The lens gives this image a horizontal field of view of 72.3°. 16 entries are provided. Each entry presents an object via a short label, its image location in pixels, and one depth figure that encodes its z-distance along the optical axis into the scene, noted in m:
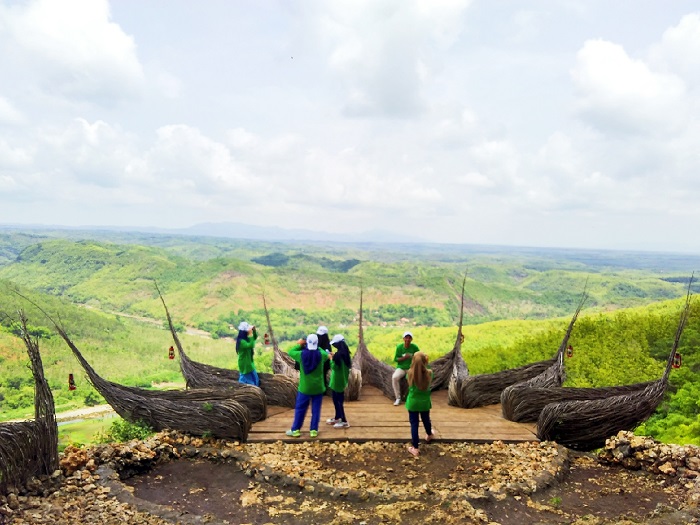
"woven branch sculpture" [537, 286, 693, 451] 5.97
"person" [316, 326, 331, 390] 6.58
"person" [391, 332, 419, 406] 6.59
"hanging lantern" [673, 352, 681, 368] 6.28
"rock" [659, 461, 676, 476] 5.08
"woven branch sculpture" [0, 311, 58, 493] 4.21
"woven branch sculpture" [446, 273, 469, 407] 7.80
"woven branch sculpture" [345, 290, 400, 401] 8.08
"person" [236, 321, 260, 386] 7.30
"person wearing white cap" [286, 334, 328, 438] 5.93
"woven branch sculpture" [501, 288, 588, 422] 6.63
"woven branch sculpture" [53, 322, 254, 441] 5.80
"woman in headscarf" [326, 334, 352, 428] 6.33
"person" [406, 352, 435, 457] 5.43
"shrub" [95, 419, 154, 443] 5.94
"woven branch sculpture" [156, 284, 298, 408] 7.41
